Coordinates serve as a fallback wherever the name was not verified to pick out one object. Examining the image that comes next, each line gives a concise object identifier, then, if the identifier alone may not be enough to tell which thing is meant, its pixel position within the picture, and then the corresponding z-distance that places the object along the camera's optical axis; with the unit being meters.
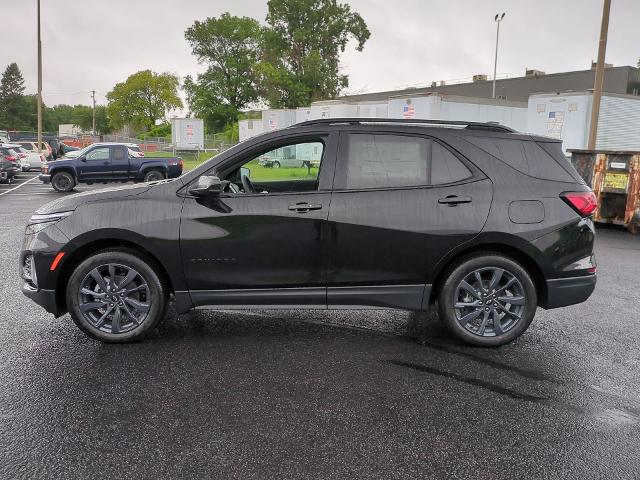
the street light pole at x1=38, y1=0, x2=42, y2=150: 36.41
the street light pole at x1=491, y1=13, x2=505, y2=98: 44.58
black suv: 4.43
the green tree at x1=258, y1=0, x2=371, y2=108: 68.56
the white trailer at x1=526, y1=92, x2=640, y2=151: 18.05
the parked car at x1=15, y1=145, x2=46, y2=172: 32.33
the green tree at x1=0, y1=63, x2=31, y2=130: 116.00
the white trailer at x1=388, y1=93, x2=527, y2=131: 22.38
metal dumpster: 11.53
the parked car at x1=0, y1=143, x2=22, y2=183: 23.23
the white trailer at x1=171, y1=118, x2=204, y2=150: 45.12
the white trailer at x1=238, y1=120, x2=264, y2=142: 44.17
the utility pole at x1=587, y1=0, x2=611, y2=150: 14.20
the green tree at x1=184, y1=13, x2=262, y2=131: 80.38
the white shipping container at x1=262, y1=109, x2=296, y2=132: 39.03
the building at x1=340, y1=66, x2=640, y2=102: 48.28
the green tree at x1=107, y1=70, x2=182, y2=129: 104.38
